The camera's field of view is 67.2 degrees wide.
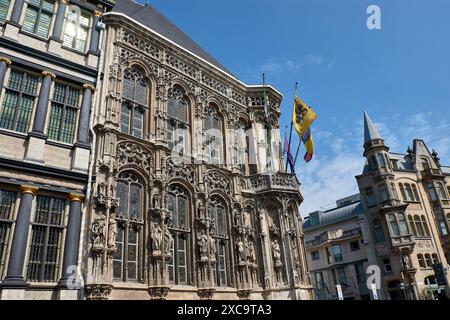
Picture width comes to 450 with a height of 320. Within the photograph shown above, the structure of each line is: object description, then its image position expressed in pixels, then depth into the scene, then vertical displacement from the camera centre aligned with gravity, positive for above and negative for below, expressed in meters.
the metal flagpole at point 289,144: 19.31 +8.68
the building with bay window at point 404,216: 31.98 +8.03
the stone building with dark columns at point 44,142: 9.62 +5.43
